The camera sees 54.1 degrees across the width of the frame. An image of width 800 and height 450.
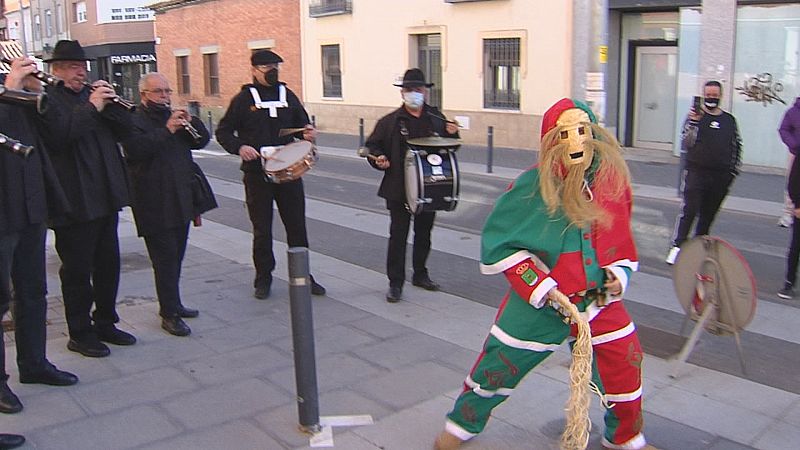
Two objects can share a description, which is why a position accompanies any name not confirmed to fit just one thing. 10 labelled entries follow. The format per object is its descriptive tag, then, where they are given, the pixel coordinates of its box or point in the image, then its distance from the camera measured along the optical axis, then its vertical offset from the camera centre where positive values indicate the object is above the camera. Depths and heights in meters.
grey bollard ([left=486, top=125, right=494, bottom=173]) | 14.80 -1.09
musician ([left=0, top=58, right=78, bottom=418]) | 4.13 -0.71
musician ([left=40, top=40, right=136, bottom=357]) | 4.74 -0.52
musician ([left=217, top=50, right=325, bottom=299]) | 6.38 -0.33
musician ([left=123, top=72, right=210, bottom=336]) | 5.45 -0.62
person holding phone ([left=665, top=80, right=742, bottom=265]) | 7.39 -0.64
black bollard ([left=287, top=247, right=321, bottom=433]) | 3.91 -1.17
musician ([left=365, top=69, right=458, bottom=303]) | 6.45 -0.42
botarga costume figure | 3.39 -0.71
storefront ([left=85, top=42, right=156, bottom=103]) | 39.59 +1.77
